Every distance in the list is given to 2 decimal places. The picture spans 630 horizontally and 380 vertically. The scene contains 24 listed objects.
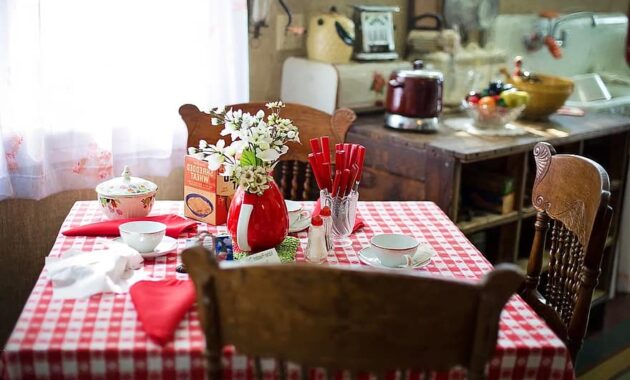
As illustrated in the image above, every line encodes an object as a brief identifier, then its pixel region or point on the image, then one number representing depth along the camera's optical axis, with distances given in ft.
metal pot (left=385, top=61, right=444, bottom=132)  8.30
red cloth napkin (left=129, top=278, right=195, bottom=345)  4.06
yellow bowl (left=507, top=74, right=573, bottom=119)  9.36
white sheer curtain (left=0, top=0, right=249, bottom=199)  6.88
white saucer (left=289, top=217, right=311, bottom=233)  5.83
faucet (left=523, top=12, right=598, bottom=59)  11.53
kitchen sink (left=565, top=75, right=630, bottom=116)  10.75
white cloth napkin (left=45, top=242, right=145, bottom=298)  4.59
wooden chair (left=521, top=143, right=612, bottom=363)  5.01
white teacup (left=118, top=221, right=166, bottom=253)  5.18
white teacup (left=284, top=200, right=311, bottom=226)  5.94
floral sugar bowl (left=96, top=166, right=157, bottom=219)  5.81
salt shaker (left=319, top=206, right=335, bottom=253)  5.33
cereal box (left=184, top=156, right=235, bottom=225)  5.82
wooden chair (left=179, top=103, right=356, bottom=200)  6.90
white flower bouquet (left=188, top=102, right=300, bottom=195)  5.08
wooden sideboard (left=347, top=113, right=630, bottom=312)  7.79
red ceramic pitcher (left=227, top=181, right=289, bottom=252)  5.20
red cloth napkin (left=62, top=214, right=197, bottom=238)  5.58
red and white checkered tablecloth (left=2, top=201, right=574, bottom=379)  3.88
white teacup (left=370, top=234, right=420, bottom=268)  5.10
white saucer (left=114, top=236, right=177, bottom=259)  5.17
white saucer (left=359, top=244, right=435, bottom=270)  5.12
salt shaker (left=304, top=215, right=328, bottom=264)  5.17
